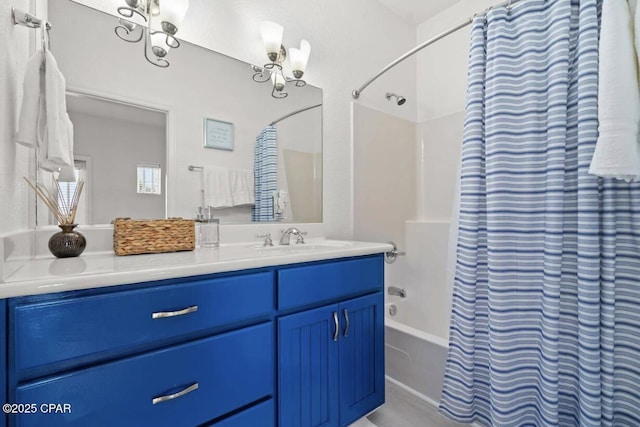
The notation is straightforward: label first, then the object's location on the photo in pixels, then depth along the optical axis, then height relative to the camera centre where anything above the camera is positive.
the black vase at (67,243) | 0.98 -0.12
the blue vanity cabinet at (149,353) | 0.63 -0.37
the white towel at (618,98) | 0.85 +0.34
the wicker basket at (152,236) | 1.06 -0.10
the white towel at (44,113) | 0.85 +0.29
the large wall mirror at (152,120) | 1.14 +0.40
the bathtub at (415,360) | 1.56 -0.86
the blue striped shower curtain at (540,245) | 0.98 -0.13
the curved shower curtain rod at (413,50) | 1.22 +0.87
